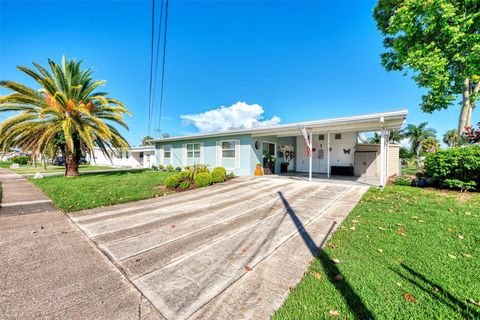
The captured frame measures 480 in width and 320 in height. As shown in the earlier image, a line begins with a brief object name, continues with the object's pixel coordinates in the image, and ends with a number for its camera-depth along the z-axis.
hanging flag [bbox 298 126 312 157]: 8.43
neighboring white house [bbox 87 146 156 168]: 24.50
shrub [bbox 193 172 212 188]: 8.51
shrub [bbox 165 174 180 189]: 8.09
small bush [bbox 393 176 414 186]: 8.24
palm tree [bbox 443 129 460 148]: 38.30
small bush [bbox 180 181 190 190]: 8.07
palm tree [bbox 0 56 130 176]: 9.62
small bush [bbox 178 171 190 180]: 8.62
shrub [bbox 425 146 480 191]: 6.47
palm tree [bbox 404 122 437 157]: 32.91
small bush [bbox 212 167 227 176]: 9.85
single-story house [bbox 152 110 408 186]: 11.61
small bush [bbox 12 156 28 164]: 28.56
